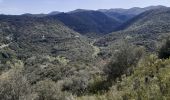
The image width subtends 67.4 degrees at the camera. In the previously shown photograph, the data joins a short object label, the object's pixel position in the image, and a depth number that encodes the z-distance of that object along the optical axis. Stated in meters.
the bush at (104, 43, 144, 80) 15.13
